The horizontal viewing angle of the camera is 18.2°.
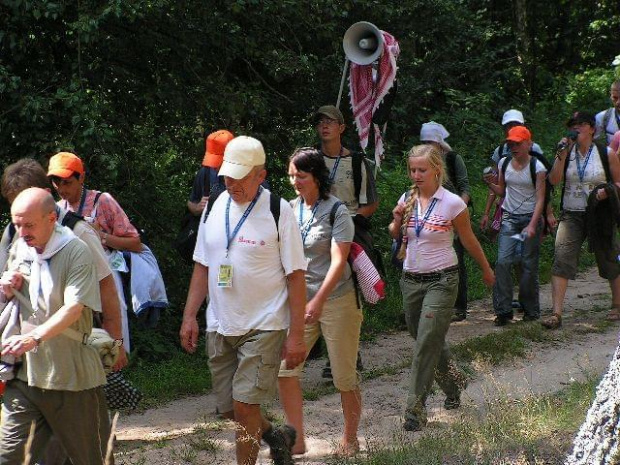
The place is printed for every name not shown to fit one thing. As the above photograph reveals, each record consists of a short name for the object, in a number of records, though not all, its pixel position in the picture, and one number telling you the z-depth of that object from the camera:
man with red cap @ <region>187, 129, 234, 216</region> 13.84
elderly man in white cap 10.05
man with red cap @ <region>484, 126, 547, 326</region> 18.90
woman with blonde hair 12.52
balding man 9.04
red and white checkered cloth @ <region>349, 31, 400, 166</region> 18.32
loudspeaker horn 17.80
